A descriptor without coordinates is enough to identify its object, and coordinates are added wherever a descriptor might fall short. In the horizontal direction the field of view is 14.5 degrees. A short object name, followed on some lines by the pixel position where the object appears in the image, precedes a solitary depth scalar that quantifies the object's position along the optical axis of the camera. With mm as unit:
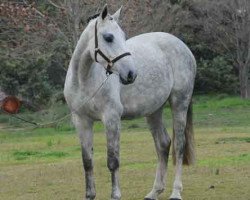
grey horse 10181
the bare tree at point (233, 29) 44930
